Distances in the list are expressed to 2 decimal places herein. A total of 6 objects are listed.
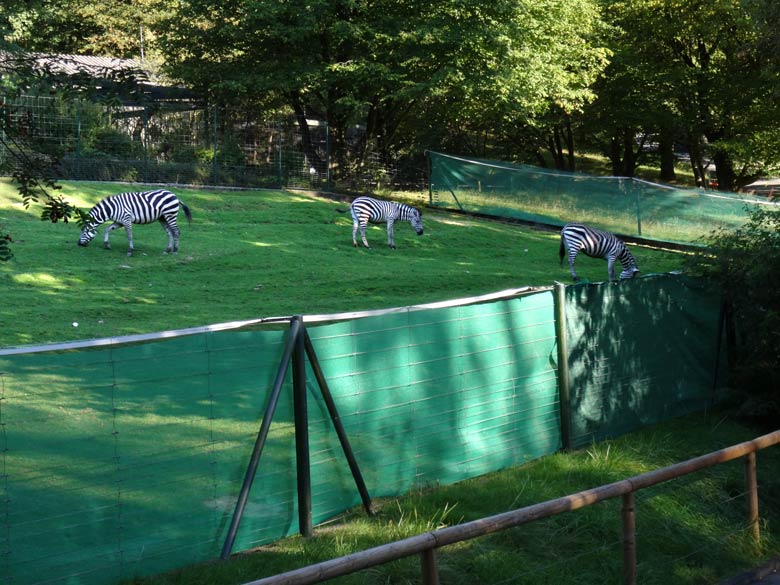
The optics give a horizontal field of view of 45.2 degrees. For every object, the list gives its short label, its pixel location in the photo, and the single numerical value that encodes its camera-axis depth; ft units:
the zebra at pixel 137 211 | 69.26
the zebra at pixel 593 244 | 72.69
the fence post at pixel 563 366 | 30.04
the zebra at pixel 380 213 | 79.77
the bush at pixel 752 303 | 35.32
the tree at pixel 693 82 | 113.19
